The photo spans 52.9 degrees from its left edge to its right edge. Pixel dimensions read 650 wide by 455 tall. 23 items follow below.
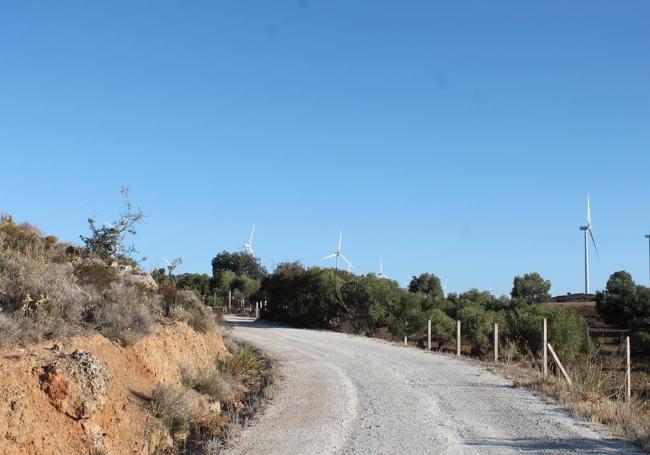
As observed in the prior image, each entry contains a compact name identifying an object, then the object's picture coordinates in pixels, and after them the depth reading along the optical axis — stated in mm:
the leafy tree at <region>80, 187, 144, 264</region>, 20594
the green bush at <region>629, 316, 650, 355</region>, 38844
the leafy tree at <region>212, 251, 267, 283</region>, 102500
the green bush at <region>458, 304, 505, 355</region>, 36156
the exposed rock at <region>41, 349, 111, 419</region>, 10023
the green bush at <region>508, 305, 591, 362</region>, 32750
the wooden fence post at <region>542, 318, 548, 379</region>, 18578
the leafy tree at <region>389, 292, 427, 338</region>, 38312
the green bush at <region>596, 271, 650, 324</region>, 49656
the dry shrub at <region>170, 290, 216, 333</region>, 19031
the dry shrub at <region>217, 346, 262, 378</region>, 18906
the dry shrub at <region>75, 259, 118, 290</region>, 15445
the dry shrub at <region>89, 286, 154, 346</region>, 13516
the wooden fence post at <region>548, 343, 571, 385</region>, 16472
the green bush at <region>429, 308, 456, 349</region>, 37625
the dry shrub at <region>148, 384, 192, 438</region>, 12210
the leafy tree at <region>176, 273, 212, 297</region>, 73875
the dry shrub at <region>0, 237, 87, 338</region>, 11547
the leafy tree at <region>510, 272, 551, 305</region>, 85125
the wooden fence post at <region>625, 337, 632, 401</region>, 15094
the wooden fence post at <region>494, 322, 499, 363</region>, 23494
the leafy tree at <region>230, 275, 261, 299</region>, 72750
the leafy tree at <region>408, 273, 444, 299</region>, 90938
